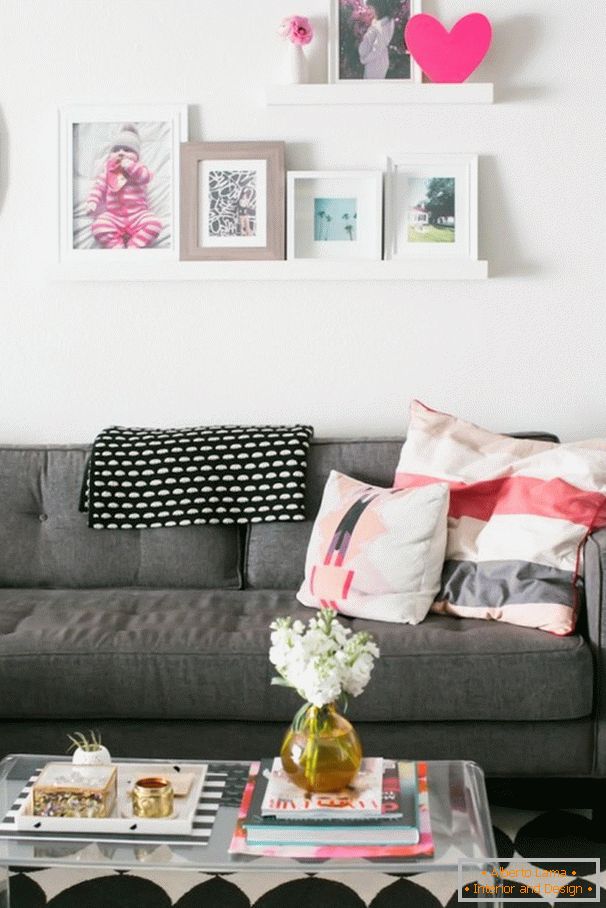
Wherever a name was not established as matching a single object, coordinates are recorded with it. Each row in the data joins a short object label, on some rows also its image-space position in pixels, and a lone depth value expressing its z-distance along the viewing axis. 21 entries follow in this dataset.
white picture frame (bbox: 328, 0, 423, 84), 3.33
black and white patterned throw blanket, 3.07
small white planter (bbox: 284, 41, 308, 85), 3.32
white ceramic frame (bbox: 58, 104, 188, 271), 3.38
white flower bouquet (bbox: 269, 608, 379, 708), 1.83
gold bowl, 1.82
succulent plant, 2.48
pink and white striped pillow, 2.67
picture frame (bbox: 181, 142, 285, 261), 3.36
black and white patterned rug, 2.24
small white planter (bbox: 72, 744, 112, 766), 1.94
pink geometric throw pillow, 2.72
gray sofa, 2.48
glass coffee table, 1.70
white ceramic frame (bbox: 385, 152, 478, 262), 3.37
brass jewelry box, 1.81
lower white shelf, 3.34
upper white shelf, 3.31
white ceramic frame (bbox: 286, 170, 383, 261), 3.34
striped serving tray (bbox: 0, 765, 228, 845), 1.79
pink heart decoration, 3.27
